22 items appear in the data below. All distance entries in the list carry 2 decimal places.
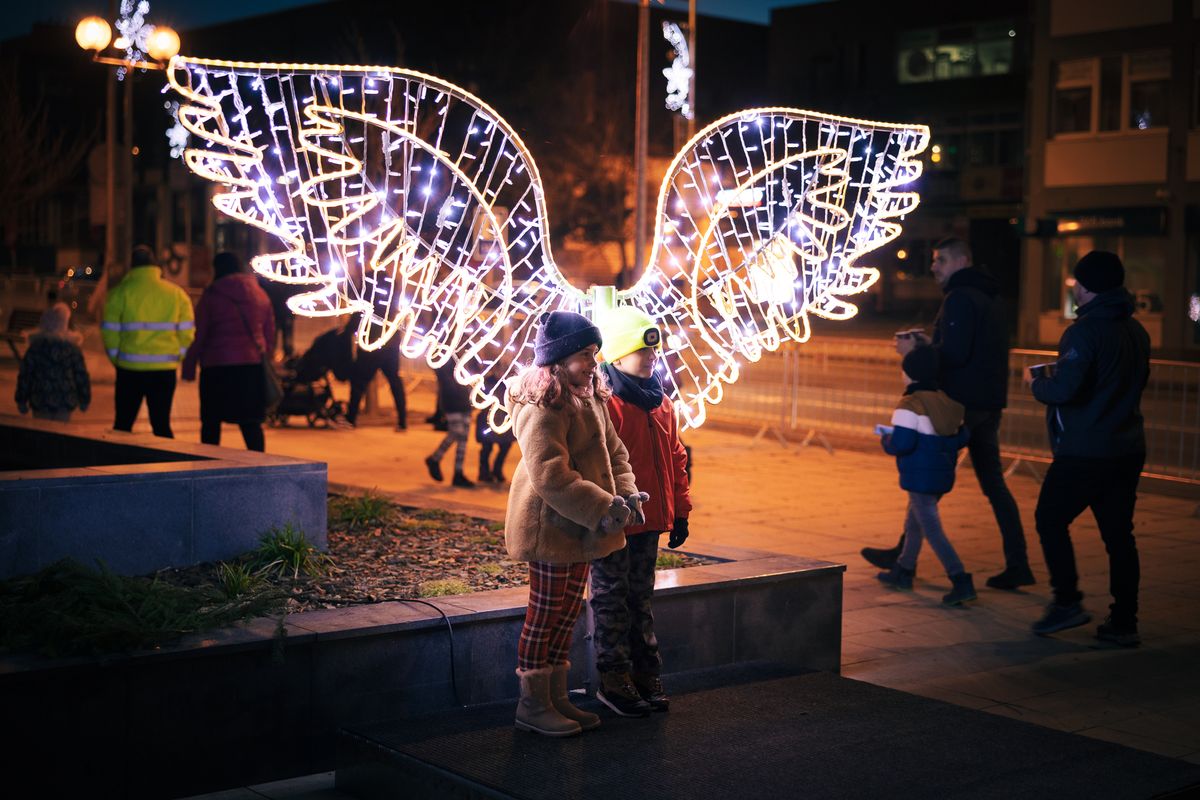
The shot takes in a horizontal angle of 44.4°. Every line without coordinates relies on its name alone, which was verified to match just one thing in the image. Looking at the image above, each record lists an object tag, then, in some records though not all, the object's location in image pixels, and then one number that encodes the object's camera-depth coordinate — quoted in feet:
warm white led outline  22.86
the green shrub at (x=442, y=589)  21.77
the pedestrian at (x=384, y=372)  53.31
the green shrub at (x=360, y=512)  27.81
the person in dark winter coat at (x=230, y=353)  35.45
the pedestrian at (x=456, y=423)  41.27
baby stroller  54.85
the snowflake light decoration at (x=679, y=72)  48.96
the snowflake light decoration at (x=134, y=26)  60.95
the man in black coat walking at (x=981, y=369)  29.63
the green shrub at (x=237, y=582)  20.63
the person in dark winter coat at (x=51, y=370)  37.04
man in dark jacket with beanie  25.29
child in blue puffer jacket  28.17
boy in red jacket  18.88
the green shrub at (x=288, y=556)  23.39
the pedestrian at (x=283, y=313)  62.90
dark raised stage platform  16.44
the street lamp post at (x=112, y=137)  59.41
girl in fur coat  17.15
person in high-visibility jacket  36.50
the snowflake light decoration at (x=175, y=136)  25.25
